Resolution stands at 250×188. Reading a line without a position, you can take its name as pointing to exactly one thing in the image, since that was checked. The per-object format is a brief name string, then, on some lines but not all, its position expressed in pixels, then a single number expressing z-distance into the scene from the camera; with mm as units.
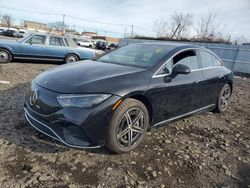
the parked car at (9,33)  41175
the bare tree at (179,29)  34188
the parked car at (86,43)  36050
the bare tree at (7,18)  78438
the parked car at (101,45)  35641
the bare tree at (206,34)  27894
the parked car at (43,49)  9142
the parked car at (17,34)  41019
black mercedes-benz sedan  2705
